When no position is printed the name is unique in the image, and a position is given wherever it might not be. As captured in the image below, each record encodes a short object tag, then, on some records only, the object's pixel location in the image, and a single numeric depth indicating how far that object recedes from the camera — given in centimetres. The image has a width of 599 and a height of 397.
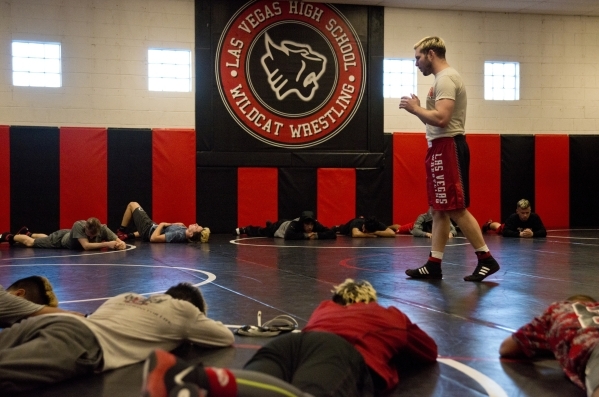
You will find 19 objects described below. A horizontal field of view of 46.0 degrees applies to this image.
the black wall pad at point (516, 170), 1372
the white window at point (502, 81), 1386
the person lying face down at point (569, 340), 253
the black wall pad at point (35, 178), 1183
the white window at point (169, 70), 1247
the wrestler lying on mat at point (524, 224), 1123
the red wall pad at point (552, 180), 1384
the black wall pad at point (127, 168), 1220
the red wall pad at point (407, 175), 1329
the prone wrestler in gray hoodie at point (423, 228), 1162
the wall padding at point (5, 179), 1173
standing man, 541
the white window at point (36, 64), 1183
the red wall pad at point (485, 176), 1356
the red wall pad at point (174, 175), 1240
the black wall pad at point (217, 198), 1268
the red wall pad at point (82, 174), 1200
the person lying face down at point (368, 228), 1144
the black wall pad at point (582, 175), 1402
